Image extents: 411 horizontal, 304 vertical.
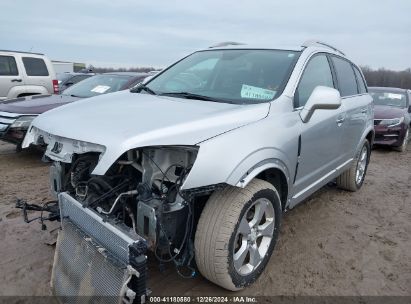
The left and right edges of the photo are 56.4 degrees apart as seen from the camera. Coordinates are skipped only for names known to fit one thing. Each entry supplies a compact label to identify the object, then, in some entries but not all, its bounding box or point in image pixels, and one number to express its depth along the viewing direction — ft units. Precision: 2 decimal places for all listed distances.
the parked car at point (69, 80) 47.73
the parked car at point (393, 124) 29.45
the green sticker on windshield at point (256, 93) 10.50
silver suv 7.87
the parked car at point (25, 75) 30.94
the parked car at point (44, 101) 19.86
